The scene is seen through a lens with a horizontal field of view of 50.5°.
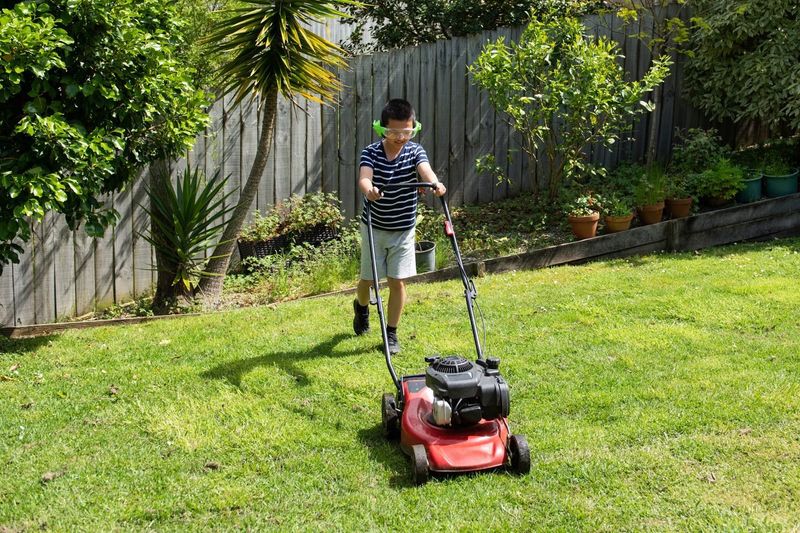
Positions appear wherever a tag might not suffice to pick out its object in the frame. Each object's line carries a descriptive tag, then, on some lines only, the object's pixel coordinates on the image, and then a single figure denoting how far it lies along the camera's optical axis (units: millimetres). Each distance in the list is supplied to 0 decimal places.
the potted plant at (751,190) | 9195
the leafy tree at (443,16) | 10992
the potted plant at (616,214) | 8633
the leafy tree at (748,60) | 9633
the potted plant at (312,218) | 8453
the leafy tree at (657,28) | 9969
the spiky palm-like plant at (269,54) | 7176
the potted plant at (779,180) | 9305
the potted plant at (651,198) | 8758
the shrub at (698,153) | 9953
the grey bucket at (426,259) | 7965
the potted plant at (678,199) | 8859
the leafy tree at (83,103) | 5324
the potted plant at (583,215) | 8516
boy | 5562
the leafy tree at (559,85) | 8750
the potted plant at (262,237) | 8180
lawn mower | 3961
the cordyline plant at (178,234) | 7266
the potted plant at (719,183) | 8969
